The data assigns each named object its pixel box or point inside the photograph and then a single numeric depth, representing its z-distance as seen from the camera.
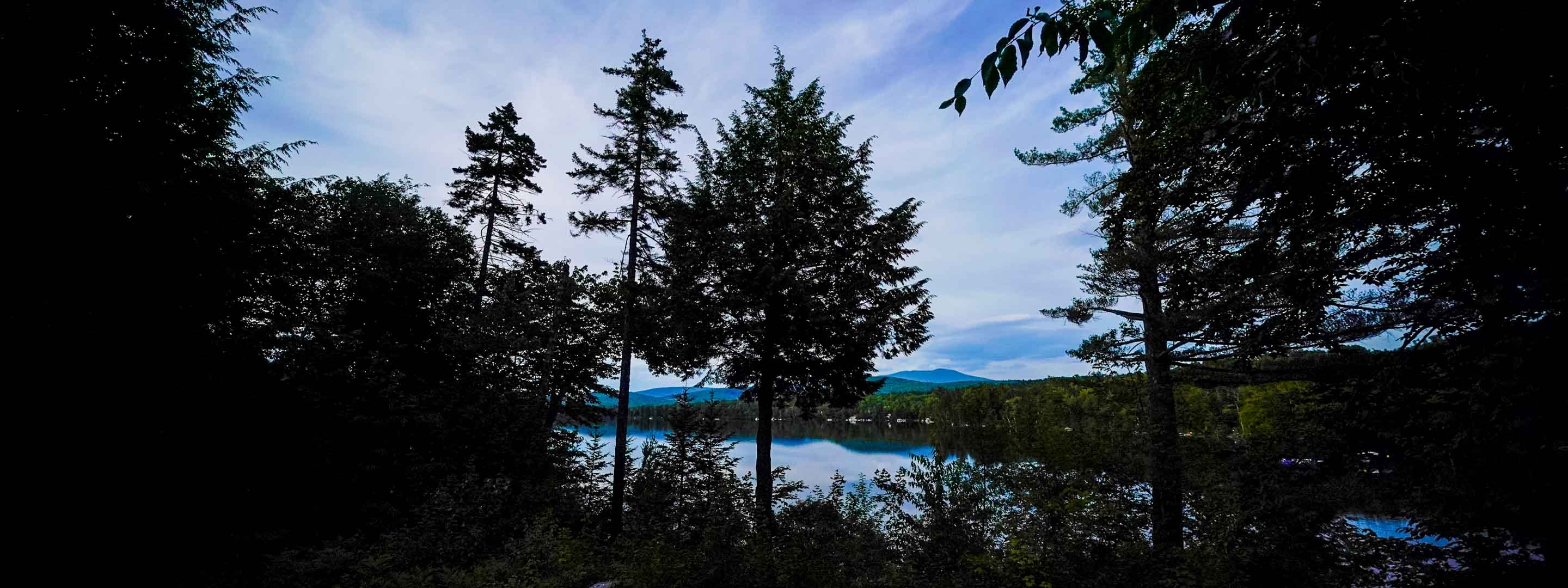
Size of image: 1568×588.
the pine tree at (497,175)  20.23
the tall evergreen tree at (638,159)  14.61
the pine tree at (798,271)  13.59
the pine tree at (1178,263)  5.15
